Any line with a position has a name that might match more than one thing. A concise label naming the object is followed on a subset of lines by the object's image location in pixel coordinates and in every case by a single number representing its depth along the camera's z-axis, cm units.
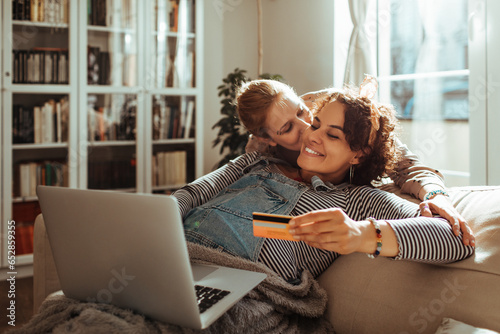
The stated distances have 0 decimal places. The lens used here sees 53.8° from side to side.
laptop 84
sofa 101
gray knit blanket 91
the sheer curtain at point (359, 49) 295
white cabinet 293
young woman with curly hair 104
